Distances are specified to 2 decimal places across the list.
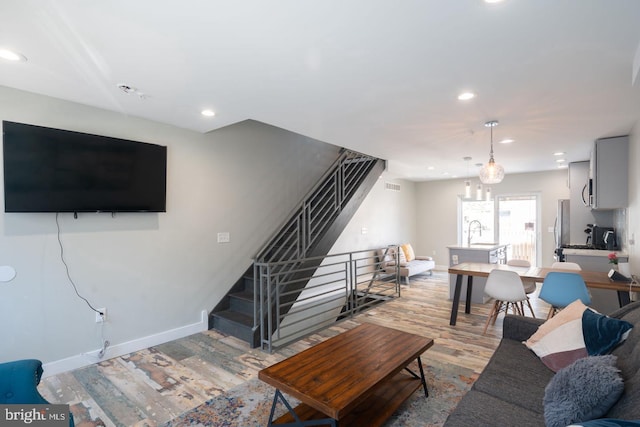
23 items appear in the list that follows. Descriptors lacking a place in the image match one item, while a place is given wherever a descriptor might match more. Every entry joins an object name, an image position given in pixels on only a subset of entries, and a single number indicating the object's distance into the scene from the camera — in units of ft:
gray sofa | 4.36
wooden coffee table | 5.82
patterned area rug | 7.24
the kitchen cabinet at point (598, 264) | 14.17
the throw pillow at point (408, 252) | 24.73
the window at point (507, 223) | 24.82
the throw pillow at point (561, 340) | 6.43
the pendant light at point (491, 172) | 12.15
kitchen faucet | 27.43
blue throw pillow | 5.74
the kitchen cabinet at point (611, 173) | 13.61
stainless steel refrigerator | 20.13
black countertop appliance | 16.02
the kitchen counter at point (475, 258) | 17.15
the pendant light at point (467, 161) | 17.27
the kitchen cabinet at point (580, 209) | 18.13
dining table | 10.28
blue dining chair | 10.46
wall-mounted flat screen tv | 8.57
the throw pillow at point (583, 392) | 4.31
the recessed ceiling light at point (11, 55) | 6.83
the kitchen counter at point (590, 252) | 14.92
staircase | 12.51
